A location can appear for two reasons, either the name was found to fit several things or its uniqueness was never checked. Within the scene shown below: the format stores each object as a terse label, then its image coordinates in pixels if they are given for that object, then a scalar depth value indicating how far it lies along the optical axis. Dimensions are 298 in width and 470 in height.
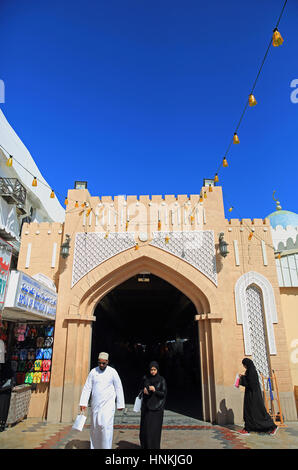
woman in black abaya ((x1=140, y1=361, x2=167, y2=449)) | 4.50
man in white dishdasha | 4.16
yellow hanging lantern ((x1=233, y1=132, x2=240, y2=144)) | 5.36
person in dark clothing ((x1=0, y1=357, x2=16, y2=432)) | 6.10
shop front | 6.70
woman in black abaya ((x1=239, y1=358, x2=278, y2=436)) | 6.01
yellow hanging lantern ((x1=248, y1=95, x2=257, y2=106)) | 4.60
